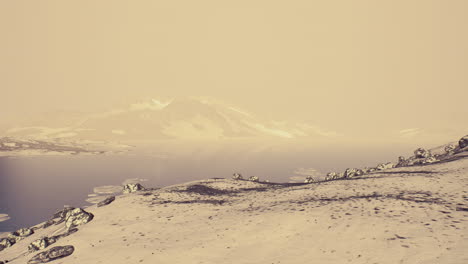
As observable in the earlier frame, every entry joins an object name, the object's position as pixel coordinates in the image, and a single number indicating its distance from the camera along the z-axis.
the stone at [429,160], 40.16
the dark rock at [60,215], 29.12
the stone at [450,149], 43.24
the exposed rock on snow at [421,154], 45.78
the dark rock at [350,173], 40.21
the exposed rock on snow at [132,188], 35.81
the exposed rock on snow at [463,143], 42.11
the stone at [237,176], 45.72
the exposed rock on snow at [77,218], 23.72
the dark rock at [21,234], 28.29
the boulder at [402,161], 46.00
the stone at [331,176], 44.55
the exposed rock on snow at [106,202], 27.63
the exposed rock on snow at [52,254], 18.78
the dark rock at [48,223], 30.37
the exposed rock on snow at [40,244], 21.04
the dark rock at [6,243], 26.98
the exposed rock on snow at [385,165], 44.91
